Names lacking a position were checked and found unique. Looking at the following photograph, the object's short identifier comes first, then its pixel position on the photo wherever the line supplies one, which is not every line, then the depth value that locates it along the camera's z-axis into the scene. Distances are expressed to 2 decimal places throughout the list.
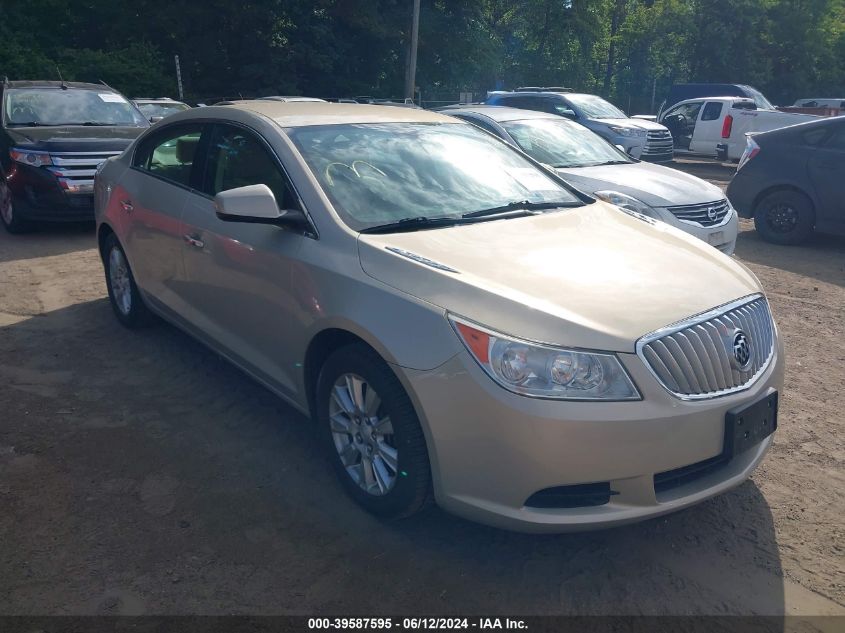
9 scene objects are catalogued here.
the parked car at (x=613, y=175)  7.21
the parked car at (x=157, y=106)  14.67
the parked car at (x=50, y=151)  8.62
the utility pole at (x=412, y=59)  25.11
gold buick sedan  2.67
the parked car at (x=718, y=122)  16.47
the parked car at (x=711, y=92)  23.19
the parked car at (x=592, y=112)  14.97
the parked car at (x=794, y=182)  8.58
